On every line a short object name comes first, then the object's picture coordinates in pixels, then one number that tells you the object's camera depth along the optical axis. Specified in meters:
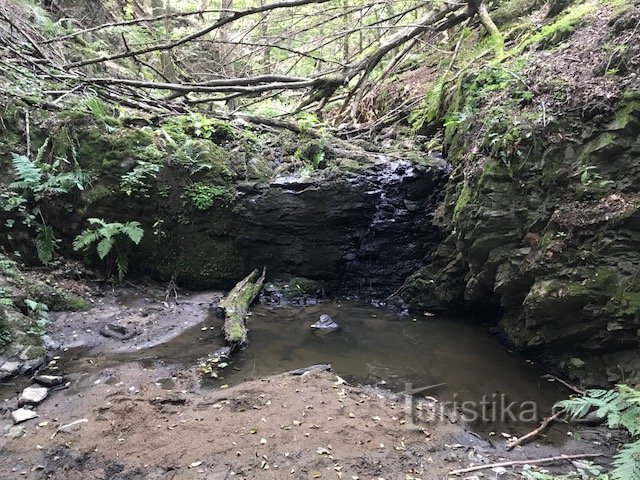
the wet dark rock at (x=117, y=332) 5.79
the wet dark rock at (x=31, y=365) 4.64
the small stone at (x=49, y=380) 4.43
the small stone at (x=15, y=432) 3.62
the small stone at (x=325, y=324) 6.64
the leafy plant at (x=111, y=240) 6.74
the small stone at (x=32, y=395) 4.09
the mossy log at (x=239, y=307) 5.82
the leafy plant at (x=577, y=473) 3.23
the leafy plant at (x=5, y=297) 4.75
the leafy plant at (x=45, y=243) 6.66
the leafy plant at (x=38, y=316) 5.16
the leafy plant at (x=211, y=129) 8.45
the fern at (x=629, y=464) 2.82
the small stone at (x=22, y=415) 3.81
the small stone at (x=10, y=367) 4.50
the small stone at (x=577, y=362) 5.01
